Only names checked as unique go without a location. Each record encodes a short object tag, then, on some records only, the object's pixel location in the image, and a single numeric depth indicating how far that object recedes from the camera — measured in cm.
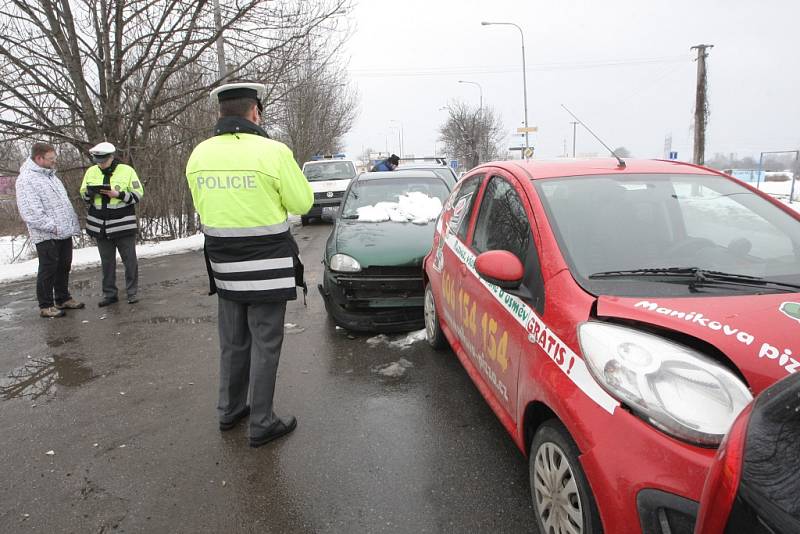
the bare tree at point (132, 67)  945
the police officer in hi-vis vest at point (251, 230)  272
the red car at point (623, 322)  150
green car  456
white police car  1526
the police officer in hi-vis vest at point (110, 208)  590
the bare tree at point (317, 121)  2722
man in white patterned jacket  536
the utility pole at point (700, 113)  2289
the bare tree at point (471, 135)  5097
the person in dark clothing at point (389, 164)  1362
